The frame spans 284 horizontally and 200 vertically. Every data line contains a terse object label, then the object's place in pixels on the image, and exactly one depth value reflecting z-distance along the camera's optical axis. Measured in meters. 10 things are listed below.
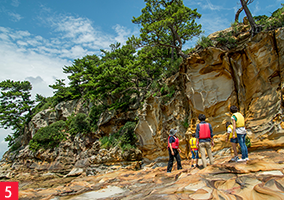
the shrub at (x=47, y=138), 23.19
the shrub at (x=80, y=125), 21.78
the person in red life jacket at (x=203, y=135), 5.41
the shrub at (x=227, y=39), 9.83
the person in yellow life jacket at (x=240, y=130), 4.87
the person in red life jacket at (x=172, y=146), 6.42
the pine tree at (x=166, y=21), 11.70
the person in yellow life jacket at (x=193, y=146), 7.24
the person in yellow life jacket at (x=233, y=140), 5.28
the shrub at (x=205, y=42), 10.29
